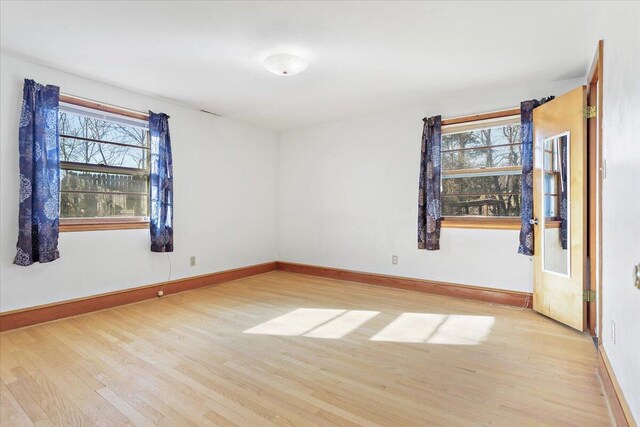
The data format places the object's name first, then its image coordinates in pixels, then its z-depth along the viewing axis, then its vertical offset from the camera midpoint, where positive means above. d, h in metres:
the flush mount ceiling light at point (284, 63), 2.73 +1.33
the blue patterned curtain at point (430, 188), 3.95 +0.34
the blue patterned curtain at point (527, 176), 3.33 +0.41
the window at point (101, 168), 3.23 +0.52
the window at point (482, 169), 3.66 +0.55
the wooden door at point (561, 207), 2.80 +0.08
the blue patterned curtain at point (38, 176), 2.82 +0.36
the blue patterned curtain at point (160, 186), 3.78 +0.36
